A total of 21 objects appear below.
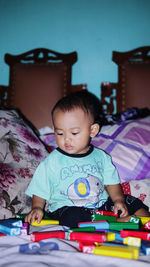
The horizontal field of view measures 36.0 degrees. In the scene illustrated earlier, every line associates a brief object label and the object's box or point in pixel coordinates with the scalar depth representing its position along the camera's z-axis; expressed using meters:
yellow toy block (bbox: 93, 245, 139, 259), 0.61
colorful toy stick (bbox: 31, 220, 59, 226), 0.90
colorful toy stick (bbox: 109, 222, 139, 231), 0.82
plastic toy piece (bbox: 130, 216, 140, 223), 0.88
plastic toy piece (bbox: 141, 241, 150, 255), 0.65
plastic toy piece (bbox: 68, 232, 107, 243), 0.70
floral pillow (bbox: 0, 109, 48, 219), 0.97
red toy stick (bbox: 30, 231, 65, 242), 0.73
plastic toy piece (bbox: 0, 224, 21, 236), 0.76
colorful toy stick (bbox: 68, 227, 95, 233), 0.78
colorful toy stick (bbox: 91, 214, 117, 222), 0.89
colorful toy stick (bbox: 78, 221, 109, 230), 0.81
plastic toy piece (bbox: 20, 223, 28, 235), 0.78
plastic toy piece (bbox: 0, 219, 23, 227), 0.80
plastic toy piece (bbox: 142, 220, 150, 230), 0.88
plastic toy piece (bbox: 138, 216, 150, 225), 0.93
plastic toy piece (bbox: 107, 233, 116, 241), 0.74
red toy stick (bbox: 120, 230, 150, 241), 0.74
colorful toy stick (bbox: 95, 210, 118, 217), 0.97
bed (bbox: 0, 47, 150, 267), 0.63
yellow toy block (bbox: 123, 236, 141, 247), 0.67
